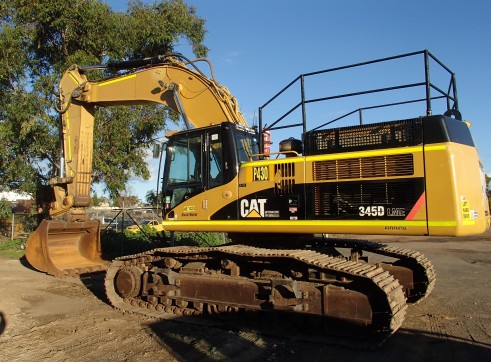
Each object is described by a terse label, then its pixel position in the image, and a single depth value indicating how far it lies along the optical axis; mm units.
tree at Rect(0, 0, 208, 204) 14906
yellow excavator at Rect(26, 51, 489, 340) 5352
